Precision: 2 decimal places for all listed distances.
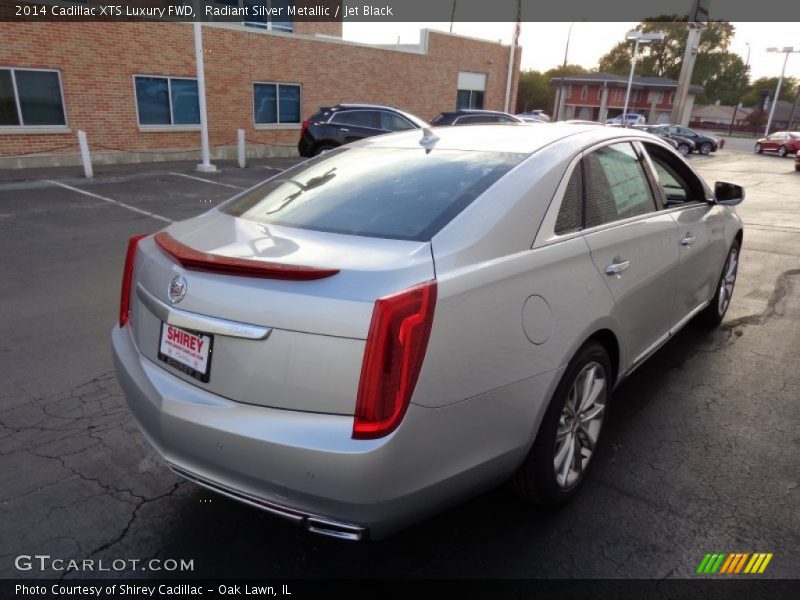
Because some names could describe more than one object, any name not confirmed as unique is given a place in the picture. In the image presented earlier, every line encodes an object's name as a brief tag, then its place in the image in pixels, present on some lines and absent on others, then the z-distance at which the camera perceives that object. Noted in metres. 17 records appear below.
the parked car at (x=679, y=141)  30.03
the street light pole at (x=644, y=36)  35.63
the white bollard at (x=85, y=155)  12.75
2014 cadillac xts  1.85
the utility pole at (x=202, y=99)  13.60
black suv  14.81
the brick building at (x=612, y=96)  68.25
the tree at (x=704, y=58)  87.50
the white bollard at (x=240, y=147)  16.14
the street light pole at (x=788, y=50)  53.01
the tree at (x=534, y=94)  82.44
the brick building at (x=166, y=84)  13.72
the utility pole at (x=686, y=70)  24.42
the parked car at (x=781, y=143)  33.66
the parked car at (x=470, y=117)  16.58
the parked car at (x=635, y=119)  43.89
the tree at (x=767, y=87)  106.62
